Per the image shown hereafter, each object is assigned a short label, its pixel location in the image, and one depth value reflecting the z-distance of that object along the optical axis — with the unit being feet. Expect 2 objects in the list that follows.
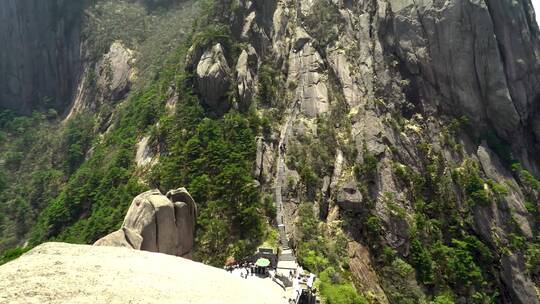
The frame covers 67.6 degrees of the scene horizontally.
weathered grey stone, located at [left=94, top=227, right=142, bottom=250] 108.90
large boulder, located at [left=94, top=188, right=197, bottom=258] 114.21
